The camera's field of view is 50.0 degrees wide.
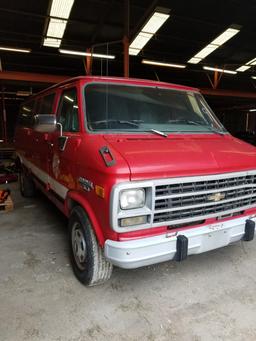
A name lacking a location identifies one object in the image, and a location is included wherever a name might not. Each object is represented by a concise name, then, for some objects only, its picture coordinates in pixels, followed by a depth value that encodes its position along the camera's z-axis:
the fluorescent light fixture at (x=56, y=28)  9.87
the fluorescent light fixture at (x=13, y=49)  11.74
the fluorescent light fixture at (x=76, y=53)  11.83
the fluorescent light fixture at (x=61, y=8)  8.58
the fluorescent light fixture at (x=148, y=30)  9.88
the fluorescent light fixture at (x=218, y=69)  14.29
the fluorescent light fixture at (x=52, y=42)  11.41
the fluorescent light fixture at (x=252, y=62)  15.00
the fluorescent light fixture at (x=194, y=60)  14.43
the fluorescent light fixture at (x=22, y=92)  21.21
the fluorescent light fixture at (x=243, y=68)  15.71
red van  2.11
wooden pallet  4.95
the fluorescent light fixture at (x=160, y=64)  13.62
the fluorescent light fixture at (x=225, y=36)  11.48
